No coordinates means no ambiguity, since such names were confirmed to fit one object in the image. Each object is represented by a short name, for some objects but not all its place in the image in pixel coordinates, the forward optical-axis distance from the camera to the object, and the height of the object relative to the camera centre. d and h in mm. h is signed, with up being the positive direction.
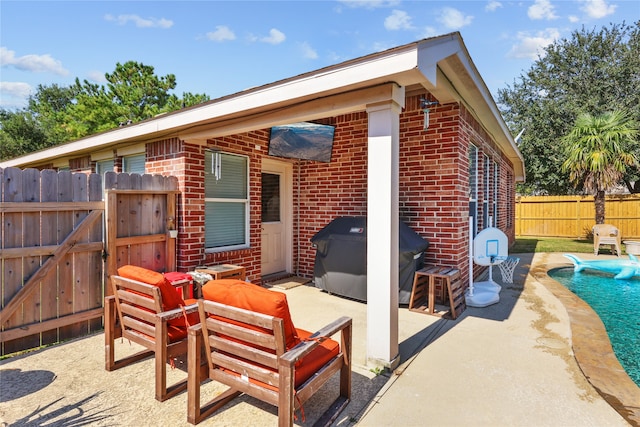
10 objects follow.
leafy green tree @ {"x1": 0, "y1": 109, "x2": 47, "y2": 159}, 19375 +4386
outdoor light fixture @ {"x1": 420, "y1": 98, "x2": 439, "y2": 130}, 4672 +1480
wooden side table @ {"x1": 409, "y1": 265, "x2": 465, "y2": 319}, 4598 -1186
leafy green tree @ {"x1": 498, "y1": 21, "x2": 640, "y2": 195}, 17344 +6699
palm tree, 11586 +1973
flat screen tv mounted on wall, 5785 +1216
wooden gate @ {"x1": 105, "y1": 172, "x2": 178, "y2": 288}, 4117 -165
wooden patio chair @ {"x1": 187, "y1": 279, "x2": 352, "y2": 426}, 1947 -920
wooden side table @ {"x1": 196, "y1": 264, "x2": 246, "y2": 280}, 4555 -881
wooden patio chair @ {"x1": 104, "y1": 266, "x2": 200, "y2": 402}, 2510 -940
